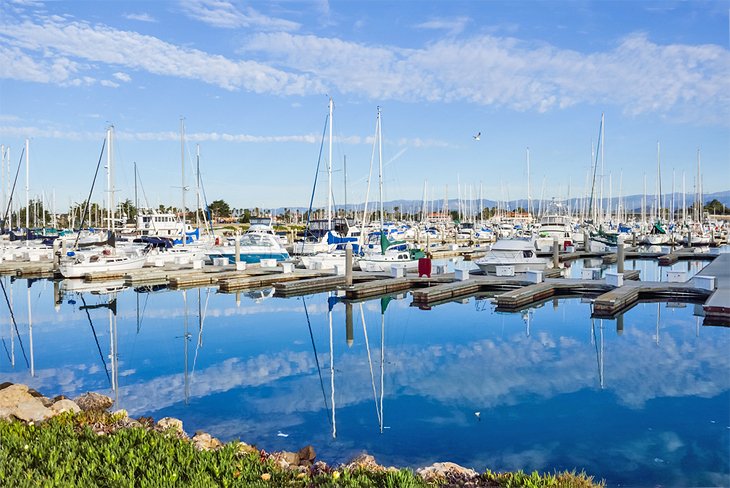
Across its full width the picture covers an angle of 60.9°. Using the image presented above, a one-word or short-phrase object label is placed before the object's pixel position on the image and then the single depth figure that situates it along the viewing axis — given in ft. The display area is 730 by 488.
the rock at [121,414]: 32.04
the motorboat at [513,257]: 105.40
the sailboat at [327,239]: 118.62
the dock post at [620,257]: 95.01
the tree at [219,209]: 454.40
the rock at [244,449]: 26.28
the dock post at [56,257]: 114.42
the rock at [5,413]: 30.68
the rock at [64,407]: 31.86
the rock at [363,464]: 25.07
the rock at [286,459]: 25.38
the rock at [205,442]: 28.05
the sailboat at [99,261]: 109.50
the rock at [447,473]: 23.84
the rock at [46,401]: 34.63
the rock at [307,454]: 29.30
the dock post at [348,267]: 90.74
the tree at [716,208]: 561.39
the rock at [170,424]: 30.46
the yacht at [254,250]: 128.88
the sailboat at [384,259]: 110.22
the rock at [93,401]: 37.63
